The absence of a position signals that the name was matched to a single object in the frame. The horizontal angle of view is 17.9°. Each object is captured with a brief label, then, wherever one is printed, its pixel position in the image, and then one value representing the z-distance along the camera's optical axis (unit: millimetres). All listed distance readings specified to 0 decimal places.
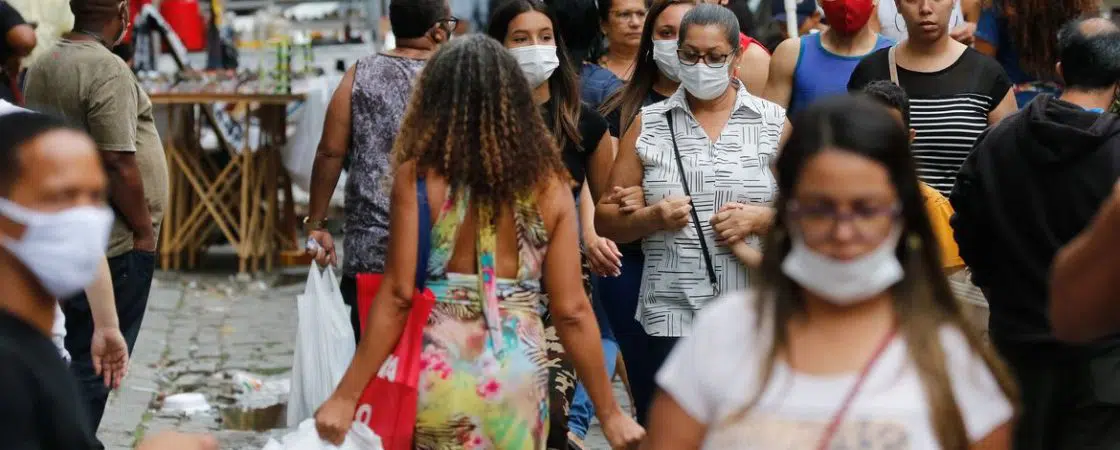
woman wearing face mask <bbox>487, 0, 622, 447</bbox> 11702
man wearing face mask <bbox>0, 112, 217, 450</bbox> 5786
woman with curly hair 8531
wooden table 24001
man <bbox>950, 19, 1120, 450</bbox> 9205
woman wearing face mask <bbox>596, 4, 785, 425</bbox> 11013
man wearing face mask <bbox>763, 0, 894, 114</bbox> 13402
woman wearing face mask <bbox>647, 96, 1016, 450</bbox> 5702
